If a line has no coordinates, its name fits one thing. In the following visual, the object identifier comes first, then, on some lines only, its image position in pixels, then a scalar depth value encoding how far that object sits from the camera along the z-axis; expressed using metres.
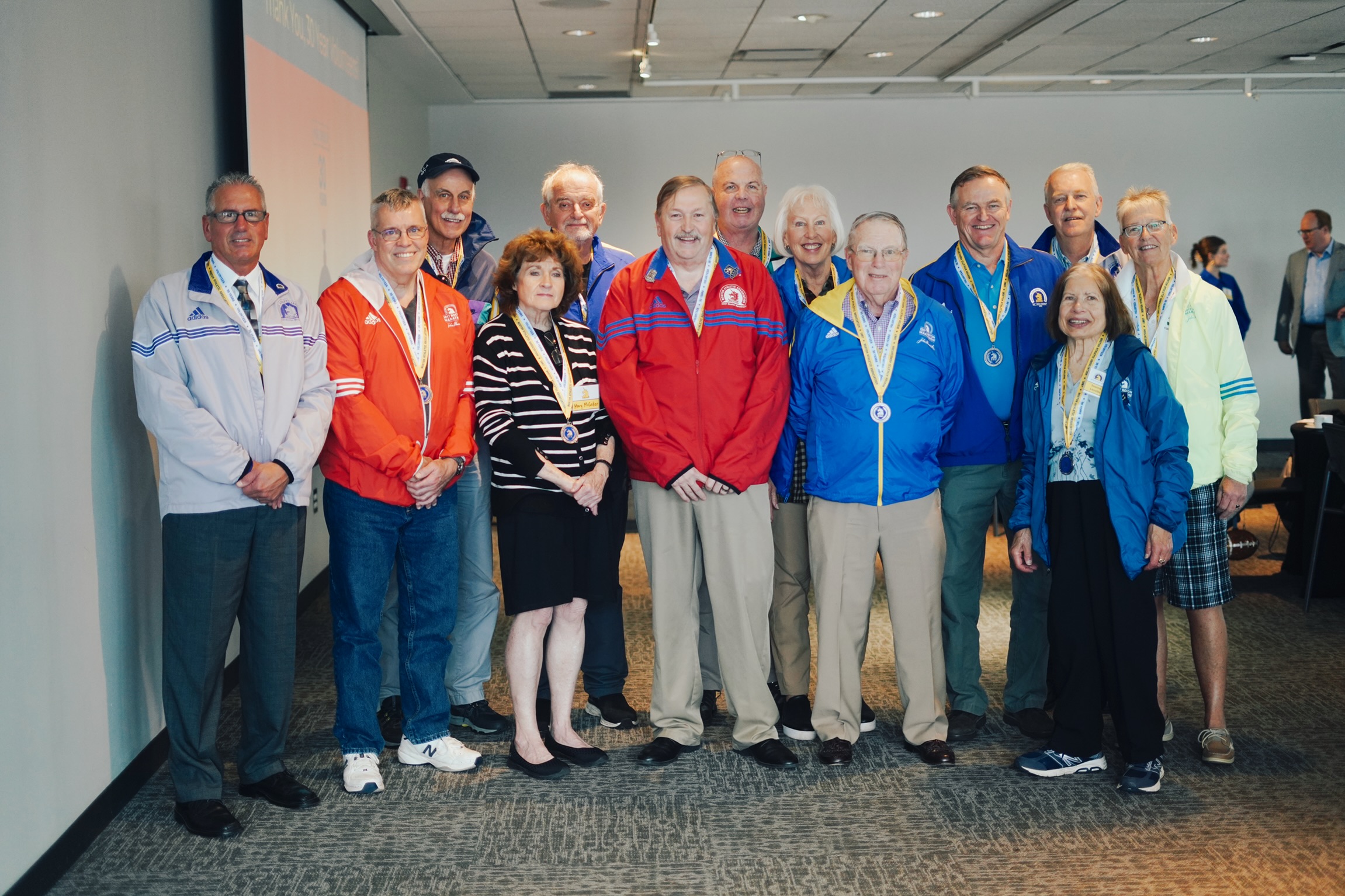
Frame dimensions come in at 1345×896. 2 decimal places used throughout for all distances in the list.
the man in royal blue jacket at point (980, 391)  3.41
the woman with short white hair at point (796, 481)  3.45
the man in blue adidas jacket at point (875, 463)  3.15
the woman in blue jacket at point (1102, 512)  2.98
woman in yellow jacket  3.20
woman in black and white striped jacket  3.12
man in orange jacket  3.06
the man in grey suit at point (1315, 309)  8.49
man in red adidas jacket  3.17
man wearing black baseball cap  3.53
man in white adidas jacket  2.76
